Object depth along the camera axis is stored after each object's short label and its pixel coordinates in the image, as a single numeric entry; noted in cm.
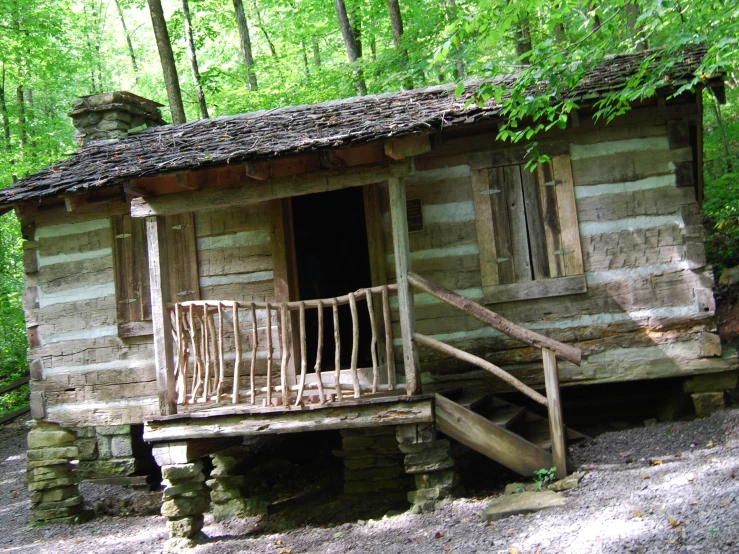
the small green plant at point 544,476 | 614
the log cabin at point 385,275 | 662
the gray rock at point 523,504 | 554
